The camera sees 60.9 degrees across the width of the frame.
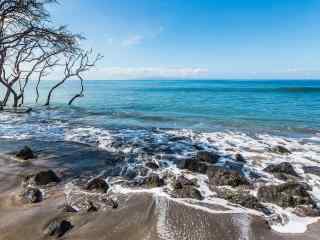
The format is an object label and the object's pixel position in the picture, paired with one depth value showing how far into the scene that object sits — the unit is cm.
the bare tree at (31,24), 1178
